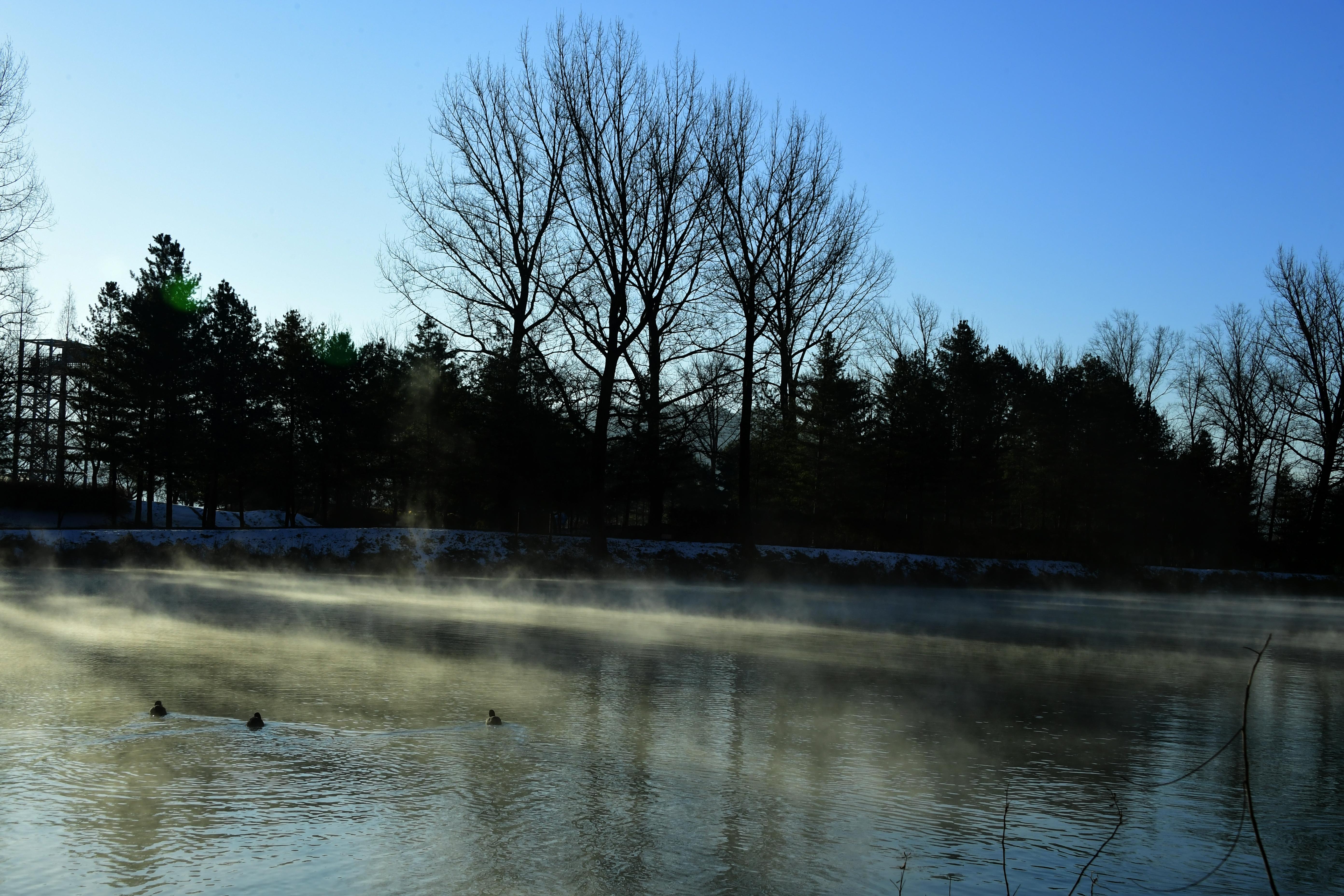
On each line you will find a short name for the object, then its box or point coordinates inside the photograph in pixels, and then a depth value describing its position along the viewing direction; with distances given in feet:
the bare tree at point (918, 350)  189.26
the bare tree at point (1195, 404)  209.77
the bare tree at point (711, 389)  110.42
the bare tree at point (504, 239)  109.29
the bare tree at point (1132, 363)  215.92
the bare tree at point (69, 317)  196.95
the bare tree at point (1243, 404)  190.08
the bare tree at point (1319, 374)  161.48
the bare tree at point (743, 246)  109.60
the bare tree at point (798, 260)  117.70
